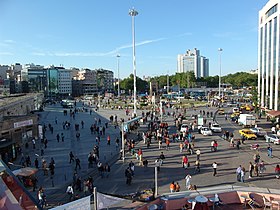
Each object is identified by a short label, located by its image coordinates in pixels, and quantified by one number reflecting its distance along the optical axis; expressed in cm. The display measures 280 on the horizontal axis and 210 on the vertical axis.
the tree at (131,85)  15188
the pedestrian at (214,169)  1848
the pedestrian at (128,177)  1744
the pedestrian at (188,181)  1617
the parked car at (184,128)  3353
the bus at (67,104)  7462
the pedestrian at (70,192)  1523
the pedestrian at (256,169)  1847
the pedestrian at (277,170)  1798
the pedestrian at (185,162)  2020
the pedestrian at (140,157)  2159
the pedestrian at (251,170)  1823
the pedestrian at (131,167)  1868
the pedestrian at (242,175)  1722
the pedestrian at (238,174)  1730
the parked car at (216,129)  3481
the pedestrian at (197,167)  1956
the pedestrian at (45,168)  1952
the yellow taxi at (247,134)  3033
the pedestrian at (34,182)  1706
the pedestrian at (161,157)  2222
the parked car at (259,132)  3156
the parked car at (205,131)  3269
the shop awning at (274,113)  3756
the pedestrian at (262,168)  1877
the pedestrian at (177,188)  1558
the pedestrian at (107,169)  1963
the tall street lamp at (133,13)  4228
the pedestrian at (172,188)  1547
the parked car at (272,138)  2784
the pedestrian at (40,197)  1448
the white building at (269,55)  4475
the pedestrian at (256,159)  2026
